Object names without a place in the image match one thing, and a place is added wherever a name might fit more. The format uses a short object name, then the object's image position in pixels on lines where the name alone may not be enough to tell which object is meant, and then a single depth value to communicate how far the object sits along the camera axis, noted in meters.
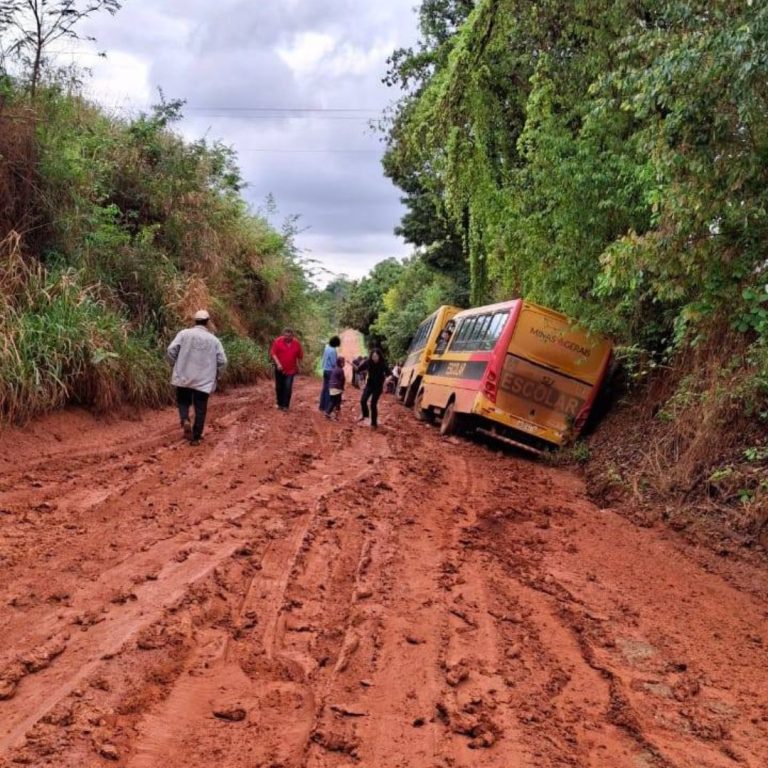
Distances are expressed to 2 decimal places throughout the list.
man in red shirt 13.79
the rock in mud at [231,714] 3.08
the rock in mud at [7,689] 3.09
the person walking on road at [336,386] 14.00
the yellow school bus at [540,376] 11.91
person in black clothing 13.29
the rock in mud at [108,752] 2.71
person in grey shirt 9.64
